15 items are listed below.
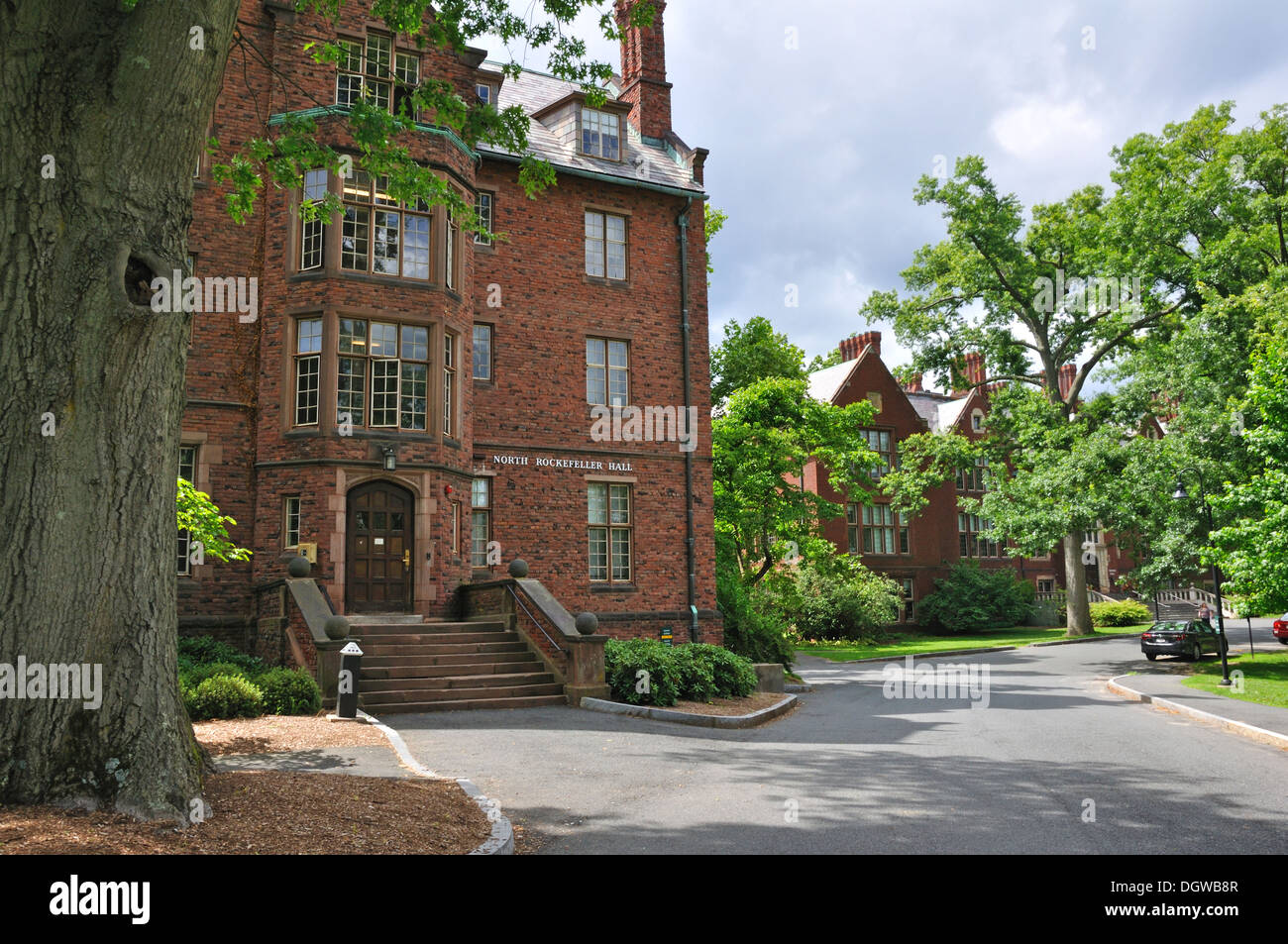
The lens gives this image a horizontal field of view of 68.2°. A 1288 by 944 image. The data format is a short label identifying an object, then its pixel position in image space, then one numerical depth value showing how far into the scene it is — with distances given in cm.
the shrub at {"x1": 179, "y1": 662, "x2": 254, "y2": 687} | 1291
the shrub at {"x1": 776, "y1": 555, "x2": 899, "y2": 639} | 3747
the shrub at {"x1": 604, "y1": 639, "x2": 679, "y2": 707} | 1491
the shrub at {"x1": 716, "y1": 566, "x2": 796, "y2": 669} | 2347
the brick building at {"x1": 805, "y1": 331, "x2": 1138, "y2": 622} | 4469
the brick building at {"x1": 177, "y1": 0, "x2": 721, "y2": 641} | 1798
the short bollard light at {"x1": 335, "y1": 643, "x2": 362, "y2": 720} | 1251
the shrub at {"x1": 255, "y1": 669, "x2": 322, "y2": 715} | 1280
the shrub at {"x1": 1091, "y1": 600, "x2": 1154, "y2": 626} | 4547
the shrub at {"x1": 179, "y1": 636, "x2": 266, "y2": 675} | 1568
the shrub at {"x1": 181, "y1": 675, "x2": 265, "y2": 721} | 1210
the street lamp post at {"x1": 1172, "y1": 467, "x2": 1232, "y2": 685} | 2035
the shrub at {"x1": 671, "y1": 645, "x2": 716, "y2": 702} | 1552
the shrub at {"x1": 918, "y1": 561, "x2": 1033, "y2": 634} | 4381
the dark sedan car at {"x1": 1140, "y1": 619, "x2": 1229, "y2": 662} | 2766
